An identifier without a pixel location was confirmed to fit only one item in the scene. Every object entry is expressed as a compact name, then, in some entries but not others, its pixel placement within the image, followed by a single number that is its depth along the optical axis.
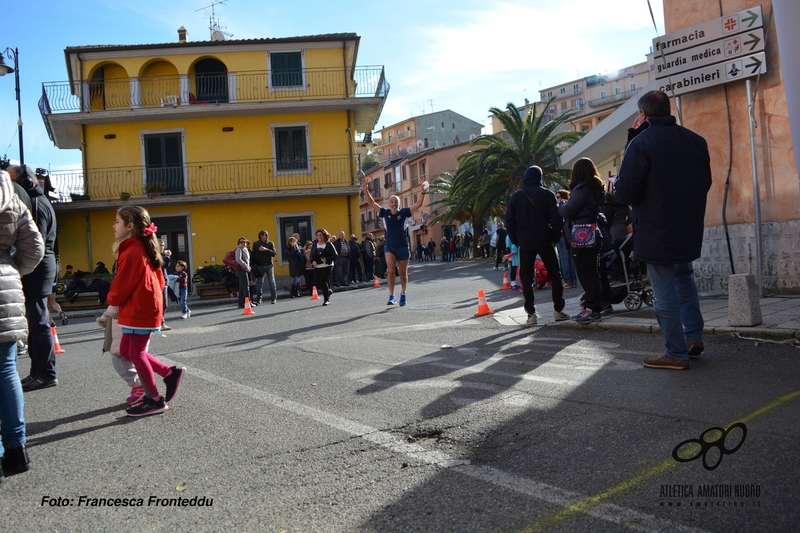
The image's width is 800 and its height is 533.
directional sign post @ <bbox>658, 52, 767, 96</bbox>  9.48
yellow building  30.25
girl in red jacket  5.36
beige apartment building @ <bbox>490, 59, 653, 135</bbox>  81.12
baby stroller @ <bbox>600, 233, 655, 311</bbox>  9.18
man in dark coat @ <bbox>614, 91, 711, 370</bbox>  5.65
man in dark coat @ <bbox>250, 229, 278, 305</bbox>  19.58
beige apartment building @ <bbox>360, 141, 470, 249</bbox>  76.19
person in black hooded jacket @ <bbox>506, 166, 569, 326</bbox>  8.97
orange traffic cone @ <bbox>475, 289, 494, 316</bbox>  10.74
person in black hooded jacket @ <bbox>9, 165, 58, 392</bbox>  6.67
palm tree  35.75
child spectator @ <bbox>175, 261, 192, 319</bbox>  16.08
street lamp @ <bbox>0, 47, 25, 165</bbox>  23.02
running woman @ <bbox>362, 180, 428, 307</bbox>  12.80
